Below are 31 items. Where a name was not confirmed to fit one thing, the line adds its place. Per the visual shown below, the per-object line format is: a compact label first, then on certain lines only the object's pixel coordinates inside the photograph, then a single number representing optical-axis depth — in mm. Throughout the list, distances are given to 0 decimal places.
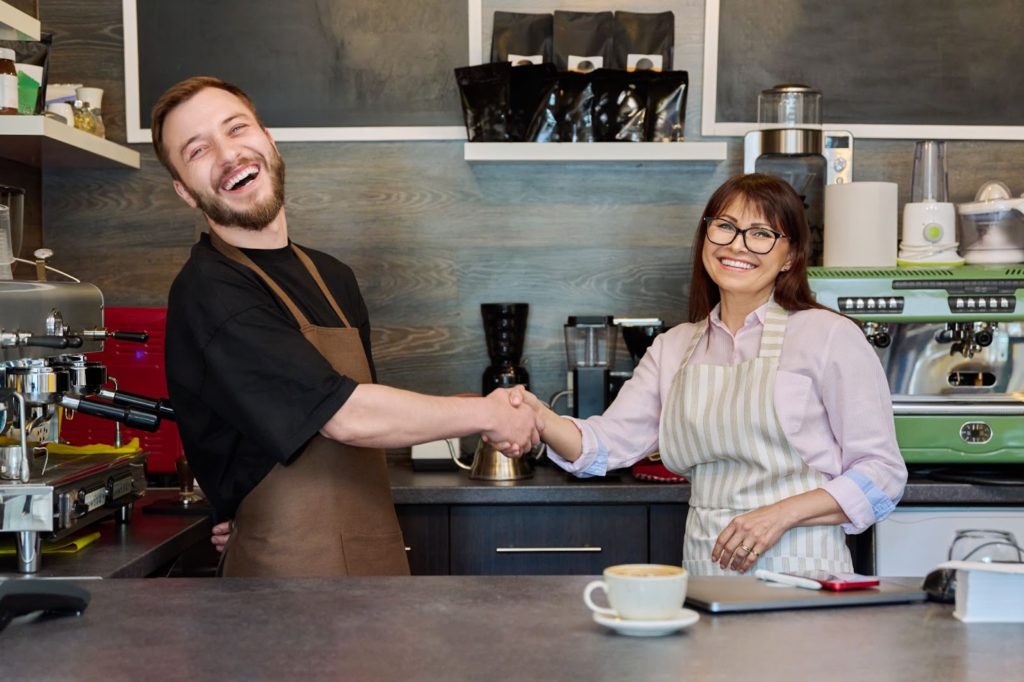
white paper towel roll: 2865
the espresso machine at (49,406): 2043
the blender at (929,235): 2902
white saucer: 1315
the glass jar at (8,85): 2500
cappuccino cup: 1317
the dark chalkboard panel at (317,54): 3344
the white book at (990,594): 1403
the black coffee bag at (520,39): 3299
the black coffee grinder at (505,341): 3229
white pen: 1547
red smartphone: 1539
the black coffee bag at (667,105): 3189
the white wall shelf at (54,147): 2559
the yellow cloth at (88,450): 2539
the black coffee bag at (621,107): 3166
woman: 2117
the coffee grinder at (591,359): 3074
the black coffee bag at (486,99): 3145
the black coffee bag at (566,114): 3154
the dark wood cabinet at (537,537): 2811
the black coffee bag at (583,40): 3288
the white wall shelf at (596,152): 3135
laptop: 1457
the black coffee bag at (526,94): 3145
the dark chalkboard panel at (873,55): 3346
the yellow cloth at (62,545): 2162
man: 1941
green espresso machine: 2762
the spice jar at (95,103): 3098
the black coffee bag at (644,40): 3301
